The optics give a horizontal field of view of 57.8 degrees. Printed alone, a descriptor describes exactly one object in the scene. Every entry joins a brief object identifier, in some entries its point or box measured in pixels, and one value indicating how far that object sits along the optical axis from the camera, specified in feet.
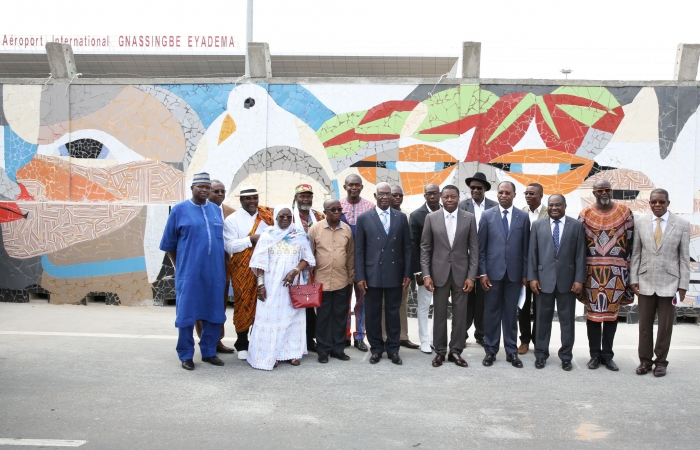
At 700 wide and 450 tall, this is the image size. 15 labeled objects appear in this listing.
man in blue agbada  21.02
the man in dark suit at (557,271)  21.65
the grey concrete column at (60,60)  36.83
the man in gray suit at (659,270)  20.93
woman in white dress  21.57
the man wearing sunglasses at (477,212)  24.82
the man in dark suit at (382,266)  22.36
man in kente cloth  22.34
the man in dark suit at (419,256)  23.98
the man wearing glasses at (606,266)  21.54
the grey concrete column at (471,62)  34.88
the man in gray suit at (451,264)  22.17
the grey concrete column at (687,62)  34.18
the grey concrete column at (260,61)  35.60
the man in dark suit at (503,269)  22.18
